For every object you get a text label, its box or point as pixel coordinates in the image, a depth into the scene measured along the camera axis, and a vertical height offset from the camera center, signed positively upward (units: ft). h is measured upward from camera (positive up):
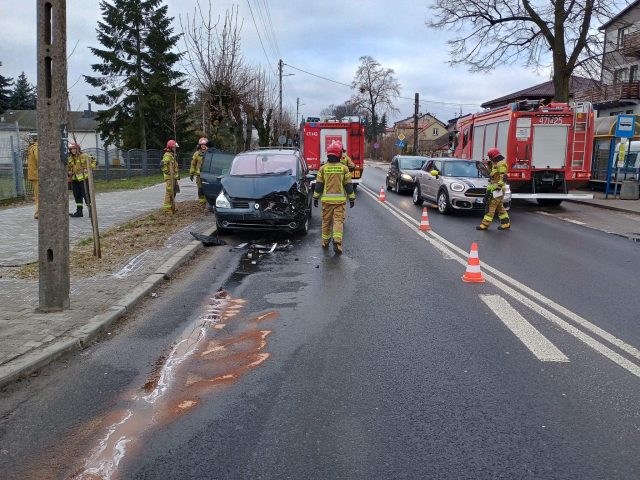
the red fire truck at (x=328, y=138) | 81.20 +5.26
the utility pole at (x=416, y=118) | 168.66 +18.09
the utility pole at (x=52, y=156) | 17.48 +0.31
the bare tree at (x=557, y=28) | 81.97 +23.39
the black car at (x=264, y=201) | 34.47 -1.87
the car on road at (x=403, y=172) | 71.82 +0.45
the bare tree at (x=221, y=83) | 76.28 +12.79
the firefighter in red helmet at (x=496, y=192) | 40.14 -1.01
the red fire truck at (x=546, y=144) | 54.44 +3.46
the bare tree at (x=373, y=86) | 279.69 +45.13
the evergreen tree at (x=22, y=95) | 233.76 +29.85
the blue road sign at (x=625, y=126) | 59.11 +5.93
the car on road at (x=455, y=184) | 47.67 -0.64
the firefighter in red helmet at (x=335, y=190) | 30.42 -0.89
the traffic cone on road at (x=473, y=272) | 24.17 -4.15
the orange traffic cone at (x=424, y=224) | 40.04 -3.49
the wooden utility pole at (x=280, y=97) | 153.64 +20.76
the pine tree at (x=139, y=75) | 121.29 +21.08
